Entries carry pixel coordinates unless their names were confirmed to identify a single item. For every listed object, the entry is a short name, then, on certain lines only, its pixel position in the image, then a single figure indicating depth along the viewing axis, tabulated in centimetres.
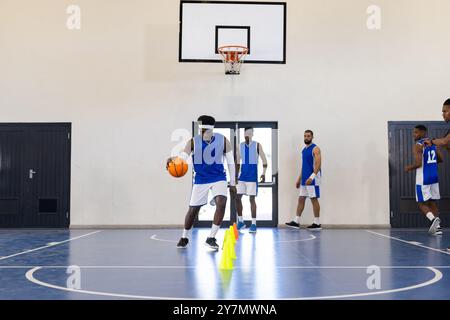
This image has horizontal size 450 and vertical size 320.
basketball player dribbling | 604
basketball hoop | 972
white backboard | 984
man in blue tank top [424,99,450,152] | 589
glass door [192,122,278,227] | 1016
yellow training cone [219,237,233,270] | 459
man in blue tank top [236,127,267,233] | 913
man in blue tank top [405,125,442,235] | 830
